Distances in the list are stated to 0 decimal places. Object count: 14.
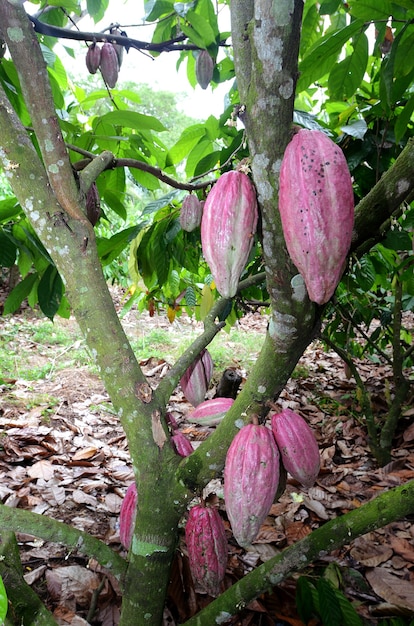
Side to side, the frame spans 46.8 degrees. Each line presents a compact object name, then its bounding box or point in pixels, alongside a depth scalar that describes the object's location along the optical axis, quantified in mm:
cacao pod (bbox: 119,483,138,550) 918
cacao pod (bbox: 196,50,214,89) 1368
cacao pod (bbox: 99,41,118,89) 1364
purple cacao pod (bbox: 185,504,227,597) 861
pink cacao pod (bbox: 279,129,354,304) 536
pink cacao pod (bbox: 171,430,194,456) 862
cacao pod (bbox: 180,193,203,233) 1172
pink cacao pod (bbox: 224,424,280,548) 700
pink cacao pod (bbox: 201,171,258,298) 621
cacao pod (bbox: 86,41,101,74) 1354
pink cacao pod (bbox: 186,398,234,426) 892
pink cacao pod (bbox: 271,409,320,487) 746
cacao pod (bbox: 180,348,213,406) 1122
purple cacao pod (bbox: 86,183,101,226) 1018
